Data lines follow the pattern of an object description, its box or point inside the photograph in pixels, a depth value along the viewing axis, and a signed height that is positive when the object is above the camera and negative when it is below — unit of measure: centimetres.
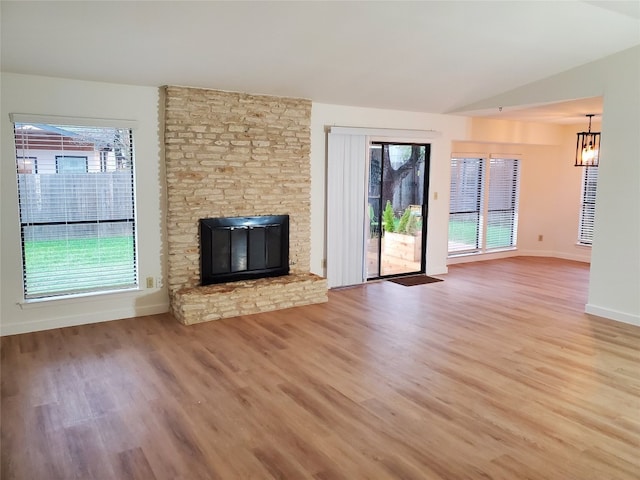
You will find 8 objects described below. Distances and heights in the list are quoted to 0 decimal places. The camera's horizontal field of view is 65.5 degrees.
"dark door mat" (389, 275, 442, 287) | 710 -136
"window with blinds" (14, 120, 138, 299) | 475 -25
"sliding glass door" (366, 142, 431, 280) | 707 -32
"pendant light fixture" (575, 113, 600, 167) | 753 +56
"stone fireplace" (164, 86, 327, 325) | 526 +4
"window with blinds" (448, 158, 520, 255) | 862 -31
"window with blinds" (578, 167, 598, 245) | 891 -28
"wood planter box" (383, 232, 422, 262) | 737 -89
